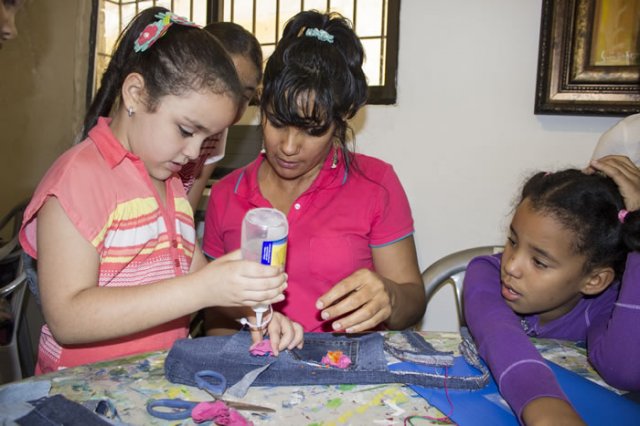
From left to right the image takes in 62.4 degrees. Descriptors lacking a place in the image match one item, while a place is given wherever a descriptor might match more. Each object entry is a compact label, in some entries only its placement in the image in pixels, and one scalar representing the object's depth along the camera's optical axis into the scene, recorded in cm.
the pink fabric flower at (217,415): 89
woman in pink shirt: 146
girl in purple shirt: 125
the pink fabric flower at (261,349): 111
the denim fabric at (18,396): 84
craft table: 92
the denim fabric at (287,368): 104
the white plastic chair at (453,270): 177
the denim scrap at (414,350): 111
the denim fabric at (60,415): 83
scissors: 92
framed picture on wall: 191
